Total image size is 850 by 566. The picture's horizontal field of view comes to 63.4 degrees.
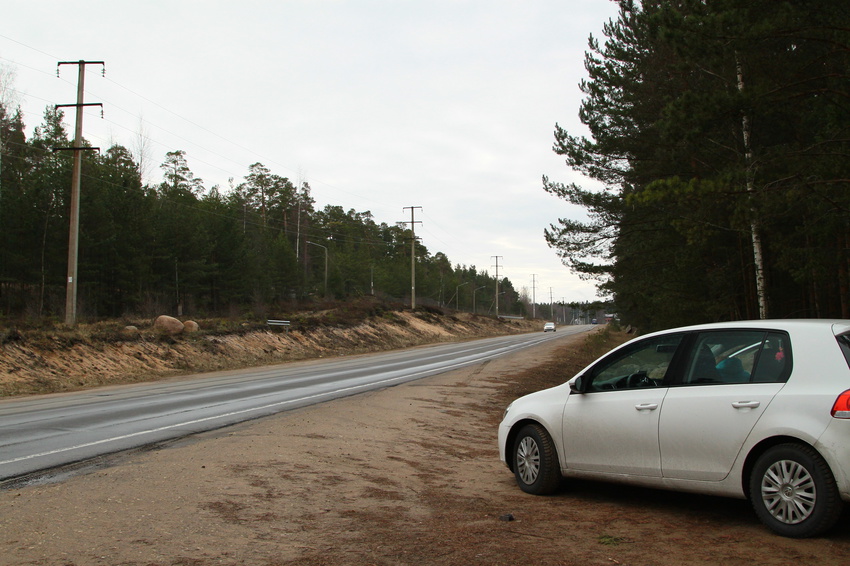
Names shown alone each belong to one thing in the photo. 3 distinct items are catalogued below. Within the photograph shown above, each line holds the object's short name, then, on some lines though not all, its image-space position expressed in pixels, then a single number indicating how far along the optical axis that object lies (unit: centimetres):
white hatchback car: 477
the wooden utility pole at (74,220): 2611
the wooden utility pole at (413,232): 6694
